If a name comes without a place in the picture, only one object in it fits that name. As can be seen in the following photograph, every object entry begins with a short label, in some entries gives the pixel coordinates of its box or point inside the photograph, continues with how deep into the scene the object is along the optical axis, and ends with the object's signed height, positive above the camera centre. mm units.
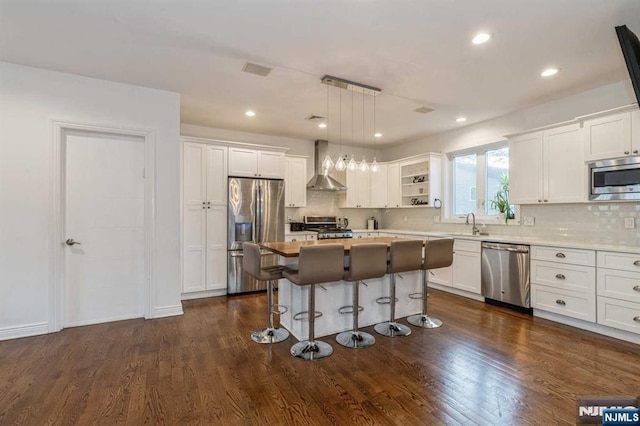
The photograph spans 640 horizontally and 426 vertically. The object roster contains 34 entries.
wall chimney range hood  5466 +618
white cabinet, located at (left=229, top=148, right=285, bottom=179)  5059 +854
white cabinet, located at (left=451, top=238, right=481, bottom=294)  4566 -806
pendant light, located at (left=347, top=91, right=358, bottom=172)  4023 +633
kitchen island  3215 -963
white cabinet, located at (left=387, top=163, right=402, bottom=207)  6508 +602
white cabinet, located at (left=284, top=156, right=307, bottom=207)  5879 +618
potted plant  4711 +199
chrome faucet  5051 -246
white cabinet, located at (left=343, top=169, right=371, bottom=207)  6641 +523
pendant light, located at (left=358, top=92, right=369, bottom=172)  4086 +625
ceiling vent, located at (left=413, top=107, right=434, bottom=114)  4523 +1535
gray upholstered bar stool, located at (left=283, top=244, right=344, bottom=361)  2691 -546
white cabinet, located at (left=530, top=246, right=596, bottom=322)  3387 -799
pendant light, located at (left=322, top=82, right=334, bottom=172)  3898 +642
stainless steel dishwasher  3979 -813
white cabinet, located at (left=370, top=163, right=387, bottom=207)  6738 +575
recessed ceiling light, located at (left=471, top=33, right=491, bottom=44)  2646 +1523
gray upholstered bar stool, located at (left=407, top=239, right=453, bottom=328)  3459 -548
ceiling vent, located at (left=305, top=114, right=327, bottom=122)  4879 +1536
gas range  5625 -281
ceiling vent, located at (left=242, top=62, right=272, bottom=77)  3179 +1525
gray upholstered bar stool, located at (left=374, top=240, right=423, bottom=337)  3213 -542
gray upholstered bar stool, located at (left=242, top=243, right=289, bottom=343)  3016 -621
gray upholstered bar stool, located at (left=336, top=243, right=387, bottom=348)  2932 -547
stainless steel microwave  3309 +375
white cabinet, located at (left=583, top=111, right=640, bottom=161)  3289 +858
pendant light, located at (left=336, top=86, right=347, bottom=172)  3900 +621
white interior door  3504 -165
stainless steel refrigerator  4938 -113
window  5004 +595
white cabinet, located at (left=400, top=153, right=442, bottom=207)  5824 +640
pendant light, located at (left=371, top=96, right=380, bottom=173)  4105 +1545
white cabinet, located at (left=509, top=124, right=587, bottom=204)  3773 +601
